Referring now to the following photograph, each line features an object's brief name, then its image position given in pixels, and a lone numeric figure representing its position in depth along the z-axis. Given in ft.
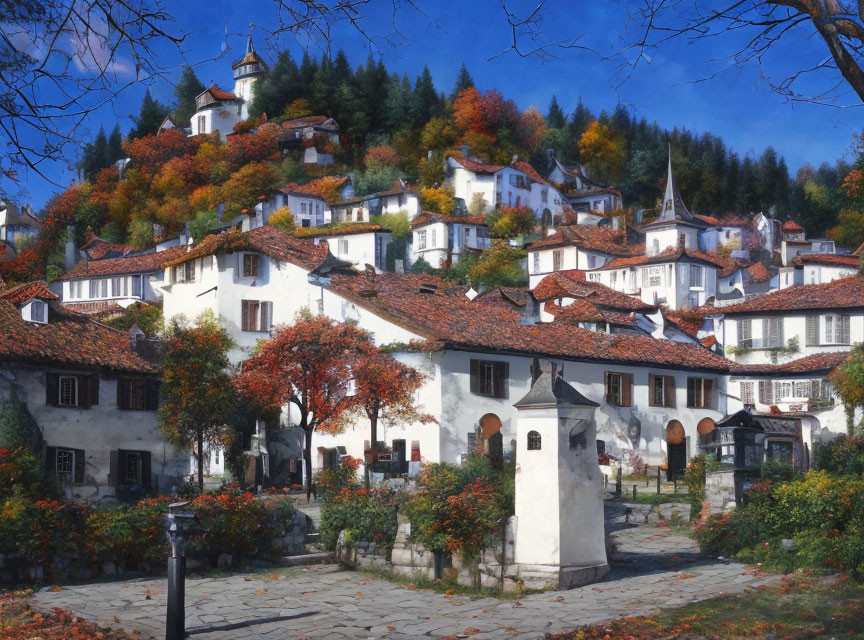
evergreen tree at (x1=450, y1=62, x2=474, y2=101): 361.10
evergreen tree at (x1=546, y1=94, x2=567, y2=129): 376.27
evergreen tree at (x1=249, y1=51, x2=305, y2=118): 361.10
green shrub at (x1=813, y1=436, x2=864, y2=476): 89.15
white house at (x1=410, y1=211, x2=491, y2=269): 260.62
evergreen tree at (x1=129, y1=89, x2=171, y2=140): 366.02
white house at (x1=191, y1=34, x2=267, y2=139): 355.36
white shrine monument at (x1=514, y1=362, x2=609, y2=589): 59.21
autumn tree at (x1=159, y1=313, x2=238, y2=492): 108.47
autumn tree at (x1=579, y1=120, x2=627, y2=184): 350.84
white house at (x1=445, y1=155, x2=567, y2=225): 288.51
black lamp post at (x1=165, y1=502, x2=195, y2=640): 47.39
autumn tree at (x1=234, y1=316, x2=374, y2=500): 109.70
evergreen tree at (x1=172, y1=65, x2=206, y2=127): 377.91
